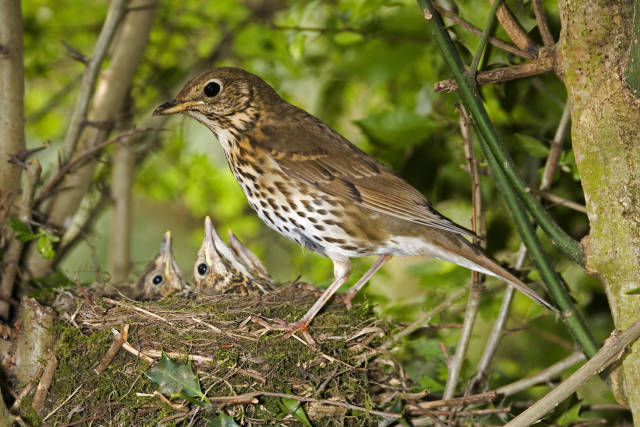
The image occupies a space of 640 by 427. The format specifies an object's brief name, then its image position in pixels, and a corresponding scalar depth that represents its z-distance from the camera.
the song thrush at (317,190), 5.34
